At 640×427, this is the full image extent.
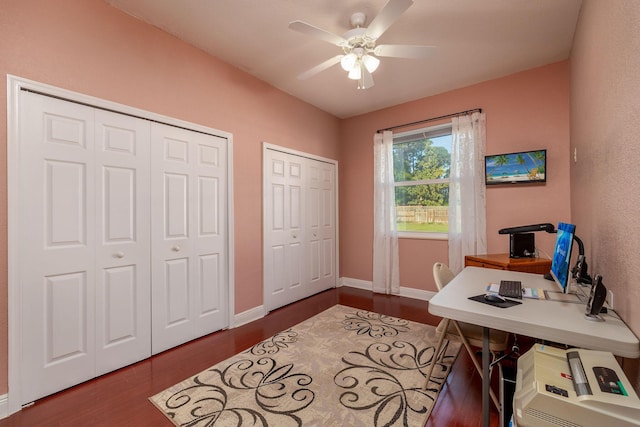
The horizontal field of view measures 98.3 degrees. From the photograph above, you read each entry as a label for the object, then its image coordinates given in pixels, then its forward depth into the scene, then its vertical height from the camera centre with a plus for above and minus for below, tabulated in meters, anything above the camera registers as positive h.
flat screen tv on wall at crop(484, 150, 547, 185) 3.06 +0.53
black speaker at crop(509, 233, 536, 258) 2.81 -0.32
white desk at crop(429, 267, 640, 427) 1.07 -0.48
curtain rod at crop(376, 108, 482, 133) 3.44 +1.29
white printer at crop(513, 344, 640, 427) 0.77 -0.54
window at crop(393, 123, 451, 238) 3.84 +0.49
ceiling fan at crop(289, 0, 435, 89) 1.89 +1.27
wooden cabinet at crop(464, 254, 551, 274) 2.53 -0.47
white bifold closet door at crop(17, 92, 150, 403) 1.80 -0.20
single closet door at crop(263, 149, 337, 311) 3.49 -0.18
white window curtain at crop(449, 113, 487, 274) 3.40 +0.28
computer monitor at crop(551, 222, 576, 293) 1.43 -0.23
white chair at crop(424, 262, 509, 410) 1.68 -0.79
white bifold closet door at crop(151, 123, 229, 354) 2.45 -0.19
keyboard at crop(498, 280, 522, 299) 1.59 -0.46
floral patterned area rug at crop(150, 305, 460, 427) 1.67 -1.21
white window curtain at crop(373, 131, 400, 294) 4.11 -0.10
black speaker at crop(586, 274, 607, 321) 1.21 -0.38
